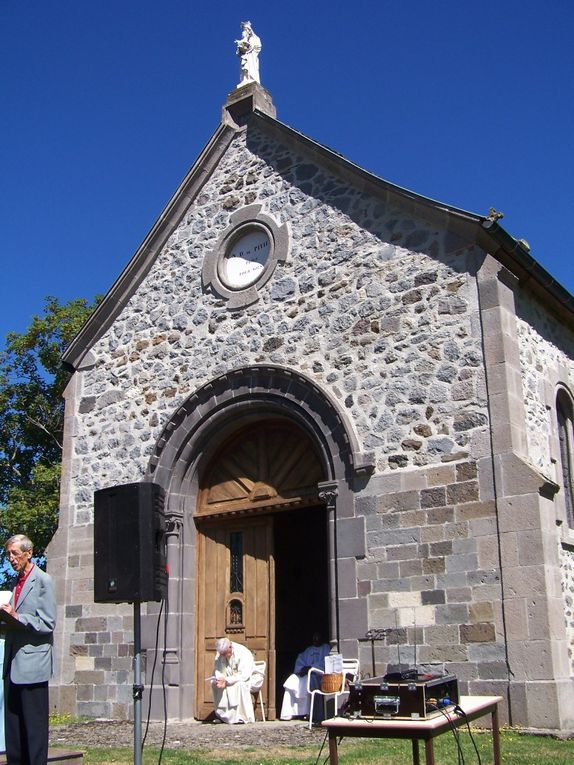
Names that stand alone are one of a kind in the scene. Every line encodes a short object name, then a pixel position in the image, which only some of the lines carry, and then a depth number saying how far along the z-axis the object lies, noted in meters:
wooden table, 4.96
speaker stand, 6.25
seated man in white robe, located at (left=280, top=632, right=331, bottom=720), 11.03
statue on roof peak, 13.85
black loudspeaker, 6.68
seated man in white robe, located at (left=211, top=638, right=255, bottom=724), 10.84
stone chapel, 9.28
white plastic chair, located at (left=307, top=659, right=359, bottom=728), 9.41
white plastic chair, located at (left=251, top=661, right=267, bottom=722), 11.00
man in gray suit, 6.09
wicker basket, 9.44
